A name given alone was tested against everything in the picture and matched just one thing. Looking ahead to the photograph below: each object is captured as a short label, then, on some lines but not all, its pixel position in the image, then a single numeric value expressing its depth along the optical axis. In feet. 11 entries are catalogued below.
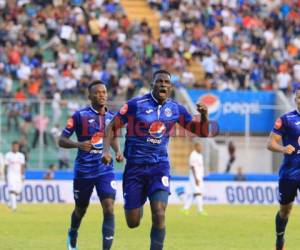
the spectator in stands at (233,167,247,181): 132.87
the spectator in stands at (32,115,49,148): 129.59
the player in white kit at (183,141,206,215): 107.55
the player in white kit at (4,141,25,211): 109.91
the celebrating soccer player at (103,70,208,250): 50.52
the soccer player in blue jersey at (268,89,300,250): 55.62
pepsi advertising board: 139.95
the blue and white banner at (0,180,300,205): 128.16
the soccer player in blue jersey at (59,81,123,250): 57.11
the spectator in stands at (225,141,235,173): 135.85
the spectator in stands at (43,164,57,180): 127.99
